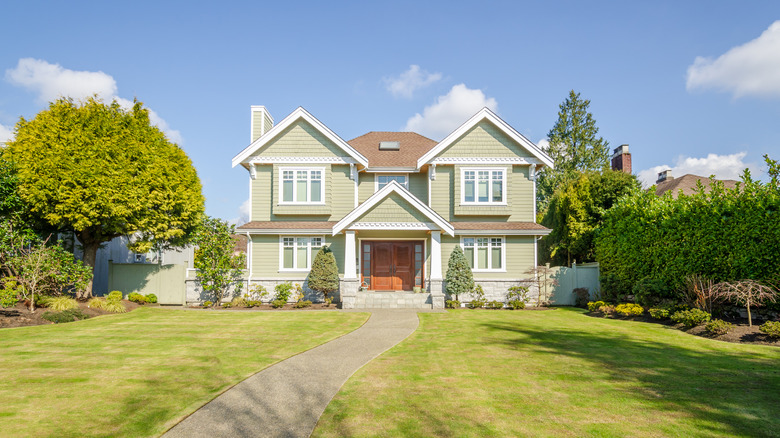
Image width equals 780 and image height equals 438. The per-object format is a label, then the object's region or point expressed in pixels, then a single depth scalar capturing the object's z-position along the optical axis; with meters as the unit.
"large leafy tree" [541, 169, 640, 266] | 23.64
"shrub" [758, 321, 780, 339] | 10.51
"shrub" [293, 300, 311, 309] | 19.05
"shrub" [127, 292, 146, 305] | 20.22
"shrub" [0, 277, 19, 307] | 13.93
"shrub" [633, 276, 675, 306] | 15.26
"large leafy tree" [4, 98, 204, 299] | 16.09
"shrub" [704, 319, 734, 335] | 11.47
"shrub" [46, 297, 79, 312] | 15.41
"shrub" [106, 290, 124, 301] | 18.02
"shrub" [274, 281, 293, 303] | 19.58
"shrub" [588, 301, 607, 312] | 17.80
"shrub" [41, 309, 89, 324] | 14.22
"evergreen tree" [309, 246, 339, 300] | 18.97
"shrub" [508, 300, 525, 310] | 19.33
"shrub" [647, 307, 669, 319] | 14.11
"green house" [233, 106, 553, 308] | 20.89
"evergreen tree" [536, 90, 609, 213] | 42.59
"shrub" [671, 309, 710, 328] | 12.52
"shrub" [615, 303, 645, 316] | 15.34
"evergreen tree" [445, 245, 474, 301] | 19.12
